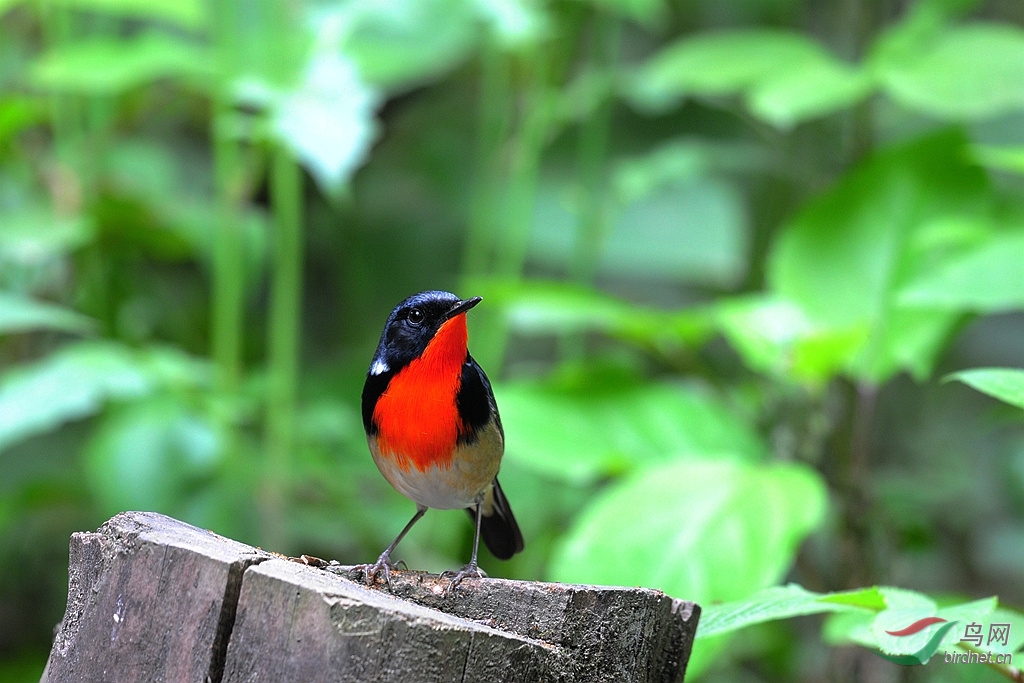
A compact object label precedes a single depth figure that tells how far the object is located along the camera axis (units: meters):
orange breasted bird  3.13
